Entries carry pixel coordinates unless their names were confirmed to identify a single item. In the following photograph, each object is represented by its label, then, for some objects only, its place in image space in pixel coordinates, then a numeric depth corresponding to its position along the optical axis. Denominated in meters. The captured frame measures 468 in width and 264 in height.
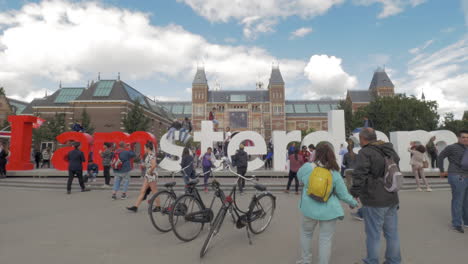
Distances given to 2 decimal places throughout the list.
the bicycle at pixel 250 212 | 3.59
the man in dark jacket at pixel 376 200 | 2.87
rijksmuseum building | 66.75
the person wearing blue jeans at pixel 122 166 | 7.30
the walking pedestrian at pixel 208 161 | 9.04
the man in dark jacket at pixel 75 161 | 8.37
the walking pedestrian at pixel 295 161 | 8.30
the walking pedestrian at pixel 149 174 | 5.96
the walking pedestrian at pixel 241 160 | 8.74
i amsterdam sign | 12.77
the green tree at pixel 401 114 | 32.06
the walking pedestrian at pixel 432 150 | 13.46
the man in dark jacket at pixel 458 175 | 4.51
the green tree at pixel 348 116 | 36.98
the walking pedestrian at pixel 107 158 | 9.31
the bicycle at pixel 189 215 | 3.96
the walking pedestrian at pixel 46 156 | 17.06
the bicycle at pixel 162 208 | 4.39
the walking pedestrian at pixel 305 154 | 8.92
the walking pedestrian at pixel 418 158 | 8.54
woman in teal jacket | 2.70
